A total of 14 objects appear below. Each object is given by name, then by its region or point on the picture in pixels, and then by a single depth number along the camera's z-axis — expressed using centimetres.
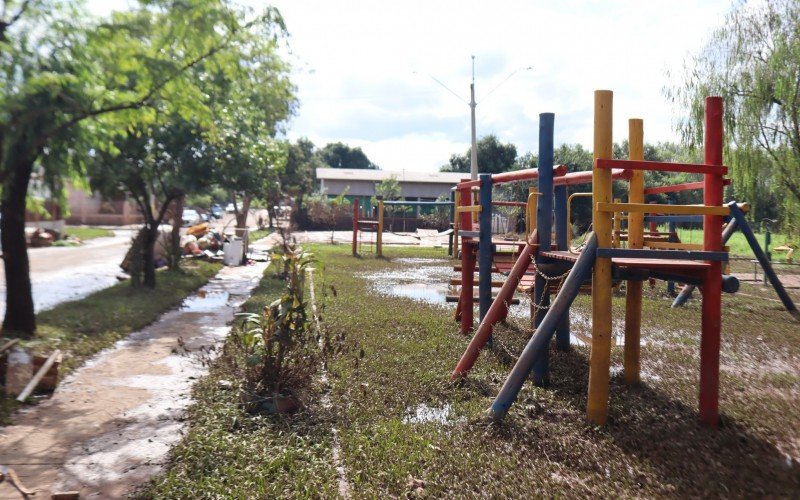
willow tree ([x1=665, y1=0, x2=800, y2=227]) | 1543
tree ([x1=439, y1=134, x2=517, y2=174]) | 5156
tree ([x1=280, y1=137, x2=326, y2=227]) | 4416
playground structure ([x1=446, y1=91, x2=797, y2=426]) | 511
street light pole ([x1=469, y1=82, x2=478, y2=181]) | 2627
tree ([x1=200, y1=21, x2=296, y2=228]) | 1282
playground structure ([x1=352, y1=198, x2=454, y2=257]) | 2438
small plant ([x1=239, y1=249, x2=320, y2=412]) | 555
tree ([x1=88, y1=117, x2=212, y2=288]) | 1248
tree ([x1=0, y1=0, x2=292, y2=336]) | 611
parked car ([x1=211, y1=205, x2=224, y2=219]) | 7339
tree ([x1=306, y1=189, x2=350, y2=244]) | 4356
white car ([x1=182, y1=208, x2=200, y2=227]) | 4979
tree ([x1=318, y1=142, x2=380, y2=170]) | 8262
